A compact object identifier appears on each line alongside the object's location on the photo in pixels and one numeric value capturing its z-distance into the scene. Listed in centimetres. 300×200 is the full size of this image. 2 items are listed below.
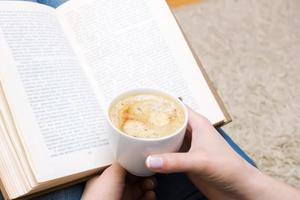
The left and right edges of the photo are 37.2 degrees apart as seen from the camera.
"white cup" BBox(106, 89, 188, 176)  60
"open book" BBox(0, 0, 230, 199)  66
